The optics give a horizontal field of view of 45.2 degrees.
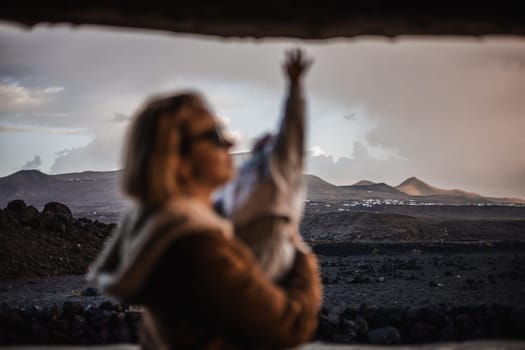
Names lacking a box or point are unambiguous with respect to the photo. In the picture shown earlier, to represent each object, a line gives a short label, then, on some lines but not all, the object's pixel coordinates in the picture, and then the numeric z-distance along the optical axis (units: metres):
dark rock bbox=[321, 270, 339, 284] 15.79
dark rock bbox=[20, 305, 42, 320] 7.64
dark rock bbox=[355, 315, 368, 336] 7.94
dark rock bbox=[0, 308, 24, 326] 6.95
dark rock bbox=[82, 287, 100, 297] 13.25
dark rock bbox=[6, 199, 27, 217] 19.56
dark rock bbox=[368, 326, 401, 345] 7.46
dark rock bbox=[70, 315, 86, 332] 7.63
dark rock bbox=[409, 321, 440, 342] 7.74
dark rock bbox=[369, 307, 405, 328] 8.30
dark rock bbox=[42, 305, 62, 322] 7.81
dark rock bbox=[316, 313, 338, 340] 7.86
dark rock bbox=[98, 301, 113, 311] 9.27
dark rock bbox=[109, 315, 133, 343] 7.28
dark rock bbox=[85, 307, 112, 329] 7.71
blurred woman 2.20
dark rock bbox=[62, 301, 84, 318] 8.27
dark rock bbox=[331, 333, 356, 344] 7.64
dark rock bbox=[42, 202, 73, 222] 19.86
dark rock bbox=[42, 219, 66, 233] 18.73
